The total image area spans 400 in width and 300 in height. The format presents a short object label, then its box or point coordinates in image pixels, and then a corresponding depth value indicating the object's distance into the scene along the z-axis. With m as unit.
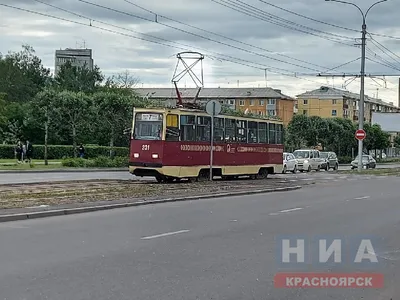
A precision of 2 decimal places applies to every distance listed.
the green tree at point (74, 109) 55.38
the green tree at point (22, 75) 104.88
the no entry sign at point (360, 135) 45.09
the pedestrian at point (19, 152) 51.09
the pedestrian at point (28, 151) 49.99
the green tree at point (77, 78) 108.69
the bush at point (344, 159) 85.82
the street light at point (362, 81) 46.16
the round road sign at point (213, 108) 27.94
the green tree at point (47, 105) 55.38
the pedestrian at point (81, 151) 54.50
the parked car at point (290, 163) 49.38
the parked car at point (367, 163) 62.82
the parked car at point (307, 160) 52.72
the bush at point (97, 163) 47.11
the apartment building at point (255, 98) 141.00
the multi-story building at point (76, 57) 129.23
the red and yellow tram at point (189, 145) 28.58
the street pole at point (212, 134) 27.92
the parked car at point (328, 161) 57.25
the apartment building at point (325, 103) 149.88
